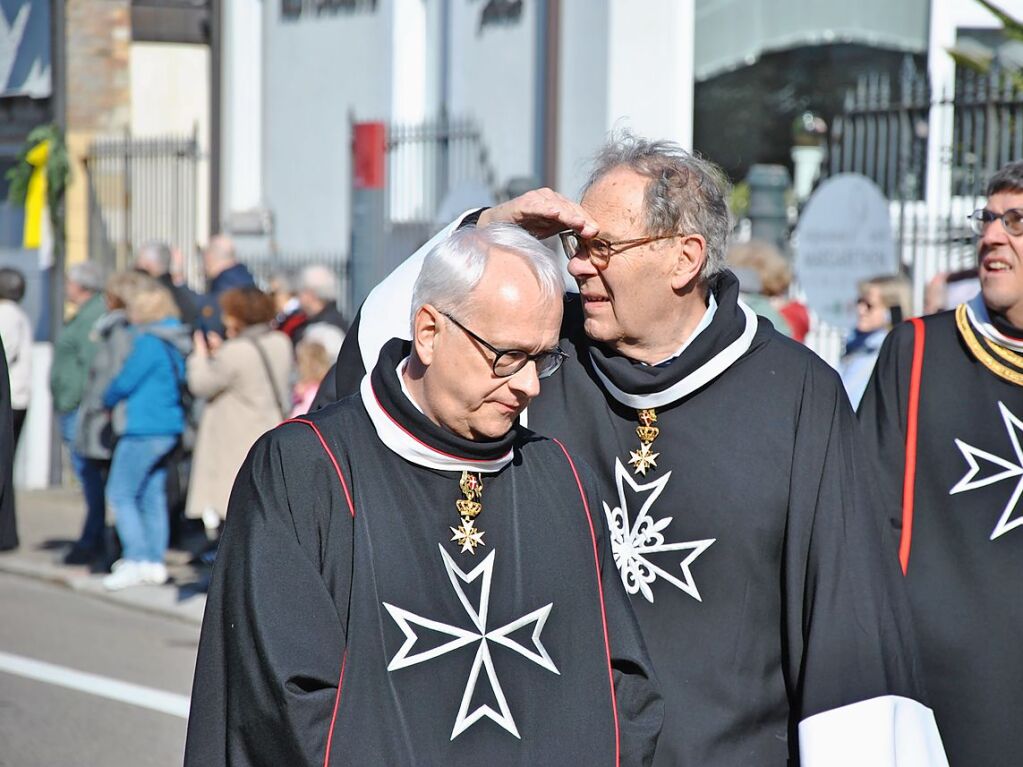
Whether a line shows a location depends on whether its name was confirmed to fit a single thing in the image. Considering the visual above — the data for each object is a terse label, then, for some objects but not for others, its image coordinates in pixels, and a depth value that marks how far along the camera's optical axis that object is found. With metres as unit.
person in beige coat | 18.43
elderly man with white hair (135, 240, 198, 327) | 22.14
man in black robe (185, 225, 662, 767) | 5.10
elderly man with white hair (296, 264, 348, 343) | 19.46
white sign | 16.68
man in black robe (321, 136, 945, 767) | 6.35
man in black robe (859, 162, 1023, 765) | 7.79
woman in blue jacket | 19.05
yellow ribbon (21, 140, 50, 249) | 29.87
